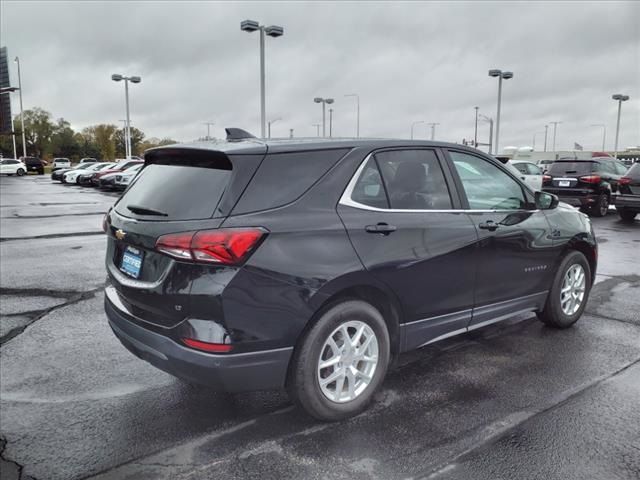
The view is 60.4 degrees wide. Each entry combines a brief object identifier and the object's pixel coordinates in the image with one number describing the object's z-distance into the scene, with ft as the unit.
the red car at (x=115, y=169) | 97.60
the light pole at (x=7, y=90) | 225.31
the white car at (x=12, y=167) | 168.25
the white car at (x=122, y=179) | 85.51
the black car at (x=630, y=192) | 42.65
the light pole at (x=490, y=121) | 148.77
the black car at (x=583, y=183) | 48.88
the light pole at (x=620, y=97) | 156.97
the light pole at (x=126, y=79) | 134.21
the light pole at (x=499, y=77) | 120.02
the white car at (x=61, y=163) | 198.69
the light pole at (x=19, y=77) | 236.22
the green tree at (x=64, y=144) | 331.98
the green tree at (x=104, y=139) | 360.03
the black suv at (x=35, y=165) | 190.39
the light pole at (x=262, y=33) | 73.56
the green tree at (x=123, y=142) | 408.87
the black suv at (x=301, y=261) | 9.25
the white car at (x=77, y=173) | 115.75
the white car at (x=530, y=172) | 60.49
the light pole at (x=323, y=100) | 134.82
